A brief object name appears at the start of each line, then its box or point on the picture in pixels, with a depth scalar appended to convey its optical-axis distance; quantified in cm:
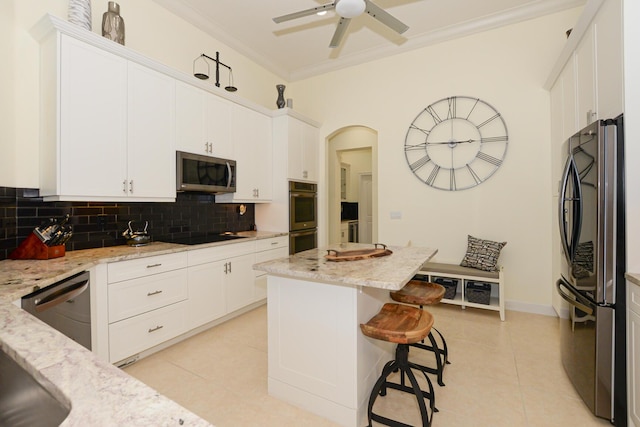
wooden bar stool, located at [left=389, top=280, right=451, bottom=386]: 209
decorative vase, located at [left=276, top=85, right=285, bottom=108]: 420
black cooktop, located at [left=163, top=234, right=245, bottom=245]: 304
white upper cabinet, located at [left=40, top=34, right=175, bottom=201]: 213
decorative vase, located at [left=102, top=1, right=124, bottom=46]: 246
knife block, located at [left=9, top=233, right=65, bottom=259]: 209
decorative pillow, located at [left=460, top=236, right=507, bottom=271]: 336
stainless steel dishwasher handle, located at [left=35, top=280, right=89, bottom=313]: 156
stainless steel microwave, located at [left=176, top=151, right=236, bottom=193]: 292
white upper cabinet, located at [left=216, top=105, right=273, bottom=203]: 363
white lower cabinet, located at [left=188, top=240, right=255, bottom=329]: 285
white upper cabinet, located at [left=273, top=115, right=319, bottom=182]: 413
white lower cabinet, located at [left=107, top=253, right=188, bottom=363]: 225
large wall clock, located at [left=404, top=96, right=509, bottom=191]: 357
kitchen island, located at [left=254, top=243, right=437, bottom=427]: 167
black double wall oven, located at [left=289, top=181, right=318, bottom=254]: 415
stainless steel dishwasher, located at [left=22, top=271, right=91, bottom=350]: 155
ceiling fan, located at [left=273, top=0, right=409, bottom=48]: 222
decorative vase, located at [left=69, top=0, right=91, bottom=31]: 227
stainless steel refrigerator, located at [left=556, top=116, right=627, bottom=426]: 166
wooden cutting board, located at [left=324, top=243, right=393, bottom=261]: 199
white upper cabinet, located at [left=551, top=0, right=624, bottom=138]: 178
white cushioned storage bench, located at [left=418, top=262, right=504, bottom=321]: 323
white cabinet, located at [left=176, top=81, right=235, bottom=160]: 295
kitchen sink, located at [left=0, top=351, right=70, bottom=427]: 62
